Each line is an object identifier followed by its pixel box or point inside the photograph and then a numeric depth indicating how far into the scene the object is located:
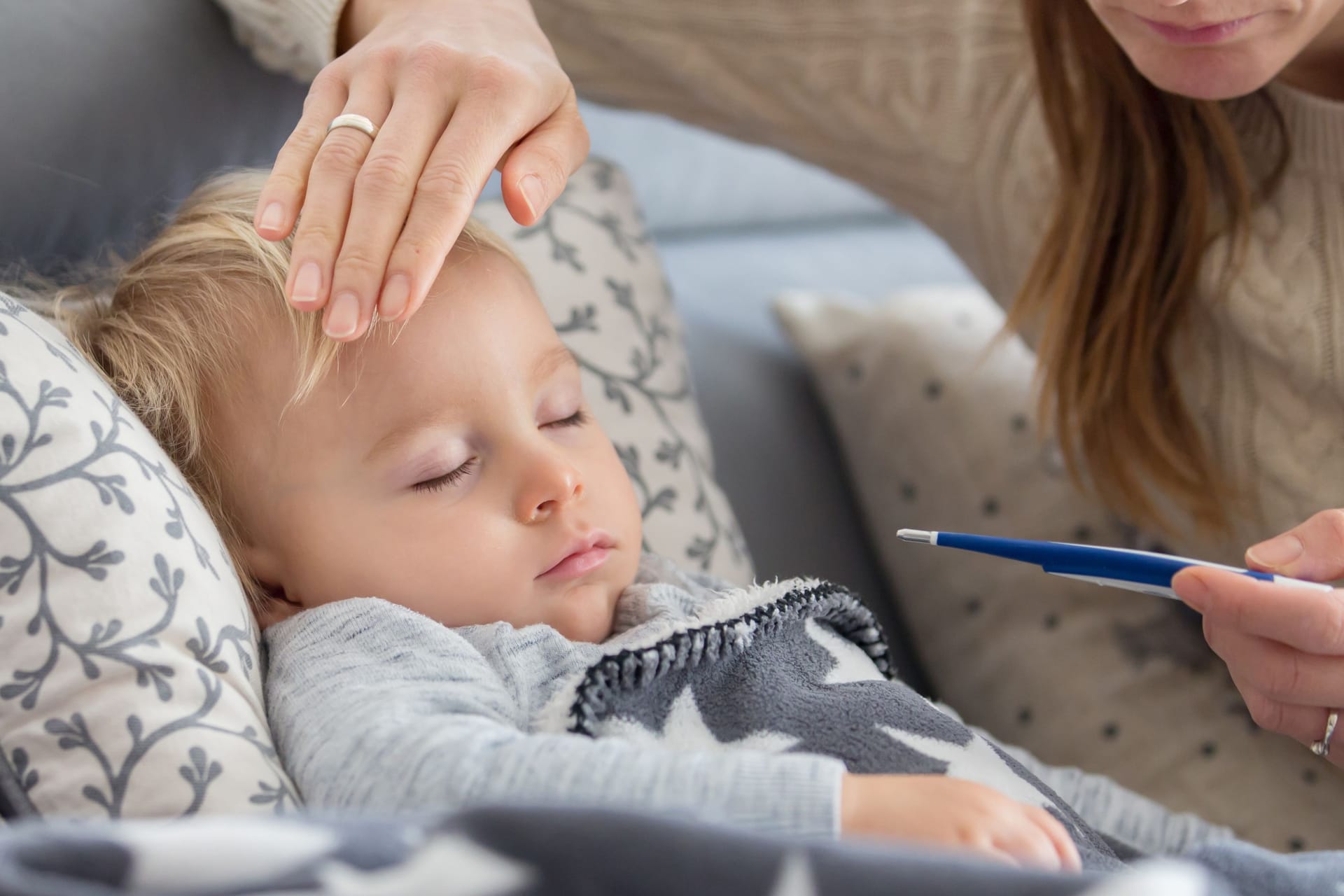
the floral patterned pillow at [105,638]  0.93
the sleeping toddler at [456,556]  0.97
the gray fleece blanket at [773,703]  0.97
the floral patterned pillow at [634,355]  1.16
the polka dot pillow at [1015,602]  1.19
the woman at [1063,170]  0.97
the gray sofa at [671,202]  1.09
